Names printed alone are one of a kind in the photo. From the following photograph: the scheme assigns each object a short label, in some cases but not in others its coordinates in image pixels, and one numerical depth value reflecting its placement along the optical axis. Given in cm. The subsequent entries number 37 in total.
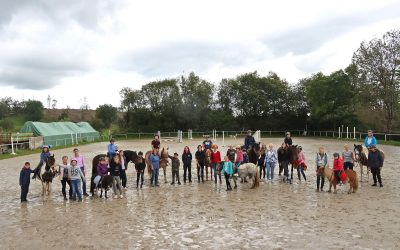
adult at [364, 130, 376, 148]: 1304
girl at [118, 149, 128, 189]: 1238
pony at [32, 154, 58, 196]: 1146
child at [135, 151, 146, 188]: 1306
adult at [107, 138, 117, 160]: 1302
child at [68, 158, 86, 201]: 1094
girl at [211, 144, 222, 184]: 1347
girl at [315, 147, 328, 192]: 1177
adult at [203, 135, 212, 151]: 1438
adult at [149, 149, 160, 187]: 1317
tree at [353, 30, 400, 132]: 3697
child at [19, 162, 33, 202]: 1099
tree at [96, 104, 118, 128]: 6961
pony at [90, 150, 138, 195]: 1157
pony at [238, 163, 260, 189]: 1231
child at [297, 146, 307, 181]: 1361
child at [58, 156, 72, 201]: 1102
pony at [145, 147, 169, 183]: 1392
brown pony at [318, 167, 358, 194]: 1118
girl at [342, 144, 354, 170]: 1256
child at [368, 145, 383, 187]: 1234
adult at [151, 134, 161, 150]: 1434
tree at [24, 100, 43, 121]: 7347
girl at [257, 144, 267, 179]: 1414
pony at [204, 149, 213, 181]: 1388
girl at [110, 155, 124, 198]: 1141
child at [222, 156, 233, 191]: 1209
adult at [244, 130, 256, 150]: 1483
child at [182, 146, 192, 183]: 1376
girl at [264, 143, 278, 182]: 1359
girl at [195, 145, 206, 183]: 1374
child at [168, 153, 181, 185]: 1360
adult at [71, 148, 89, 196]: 1137
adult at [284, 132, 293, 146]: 1425
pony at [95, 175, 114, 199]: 1107
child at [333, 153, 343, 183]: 1136
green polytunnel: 3556
